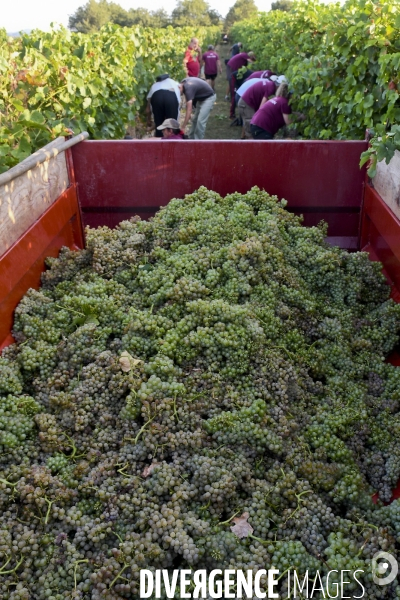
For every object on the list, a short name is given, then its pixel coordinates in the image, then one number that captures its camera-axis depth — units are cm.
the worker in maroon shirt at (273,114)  666
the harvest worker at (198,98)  964
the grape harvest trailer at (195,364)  190
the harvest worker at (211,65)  1722
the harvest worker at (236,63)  1413
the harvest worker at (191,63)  1361
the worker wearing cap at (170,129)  632
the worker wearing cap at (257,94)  870
